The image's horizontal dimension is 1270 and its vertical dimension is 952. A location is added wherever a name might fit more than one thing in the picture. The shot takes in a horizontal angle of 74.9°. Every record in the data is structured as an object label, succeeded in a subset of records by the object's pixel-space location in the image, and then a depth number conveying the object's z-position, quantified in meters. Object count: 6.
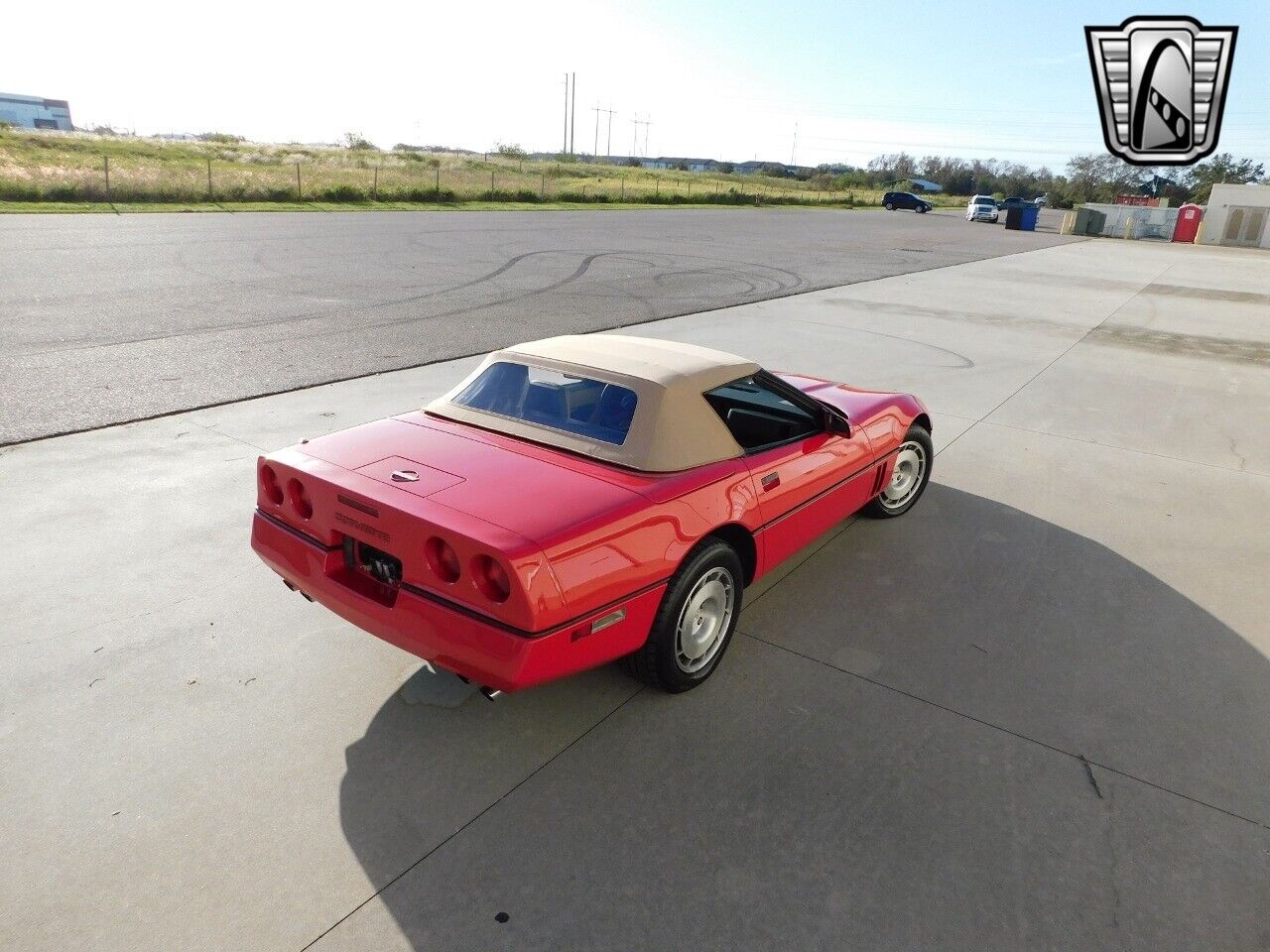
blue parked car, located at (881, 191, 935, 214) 56.49
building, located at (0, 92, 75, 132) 164.76
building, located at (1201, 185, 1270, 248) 39.12
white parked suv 50.28
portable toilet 40.81
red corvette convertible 2.71
